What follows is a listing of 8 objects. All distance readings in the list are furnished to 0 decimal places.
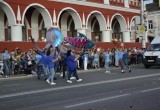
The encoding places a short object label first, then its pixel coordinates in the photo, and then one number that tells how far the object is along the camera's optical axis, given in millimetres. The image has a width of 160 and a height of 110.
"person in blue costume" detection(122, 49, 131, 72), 18199
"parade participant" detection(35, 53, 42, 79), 15694
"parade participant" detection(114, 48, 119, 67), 22759
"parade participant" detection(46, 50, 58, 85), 13165
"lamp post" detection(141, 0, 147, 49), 27944
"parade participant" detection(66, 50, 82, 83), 13564
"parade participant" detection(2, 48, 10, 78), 17342
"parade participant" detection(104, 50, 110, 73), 19220
